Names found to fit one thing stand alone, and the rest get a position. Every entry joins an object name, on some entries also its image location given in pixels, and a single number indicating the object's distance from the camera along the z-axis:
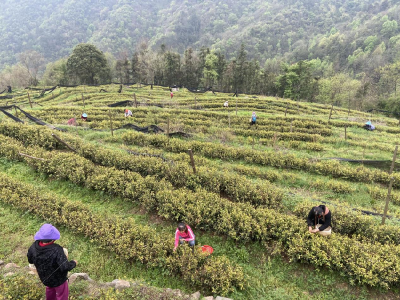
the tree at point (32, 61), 59.22
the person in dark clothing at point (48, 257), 4.28
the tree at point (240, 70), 50.54
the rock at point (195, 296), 5.75
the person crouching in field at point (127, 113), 22.28
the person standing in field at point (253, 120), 20.80
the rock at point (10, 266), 6.10
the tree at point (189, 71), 56.59
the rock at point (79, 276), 5.89
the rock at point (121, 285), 5.78
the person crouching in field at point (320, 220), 7.45
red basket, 7.50
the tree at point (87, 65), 50.56
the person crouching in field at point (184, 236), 7.05
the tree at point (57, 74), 56.44
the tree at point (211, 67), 52.81
